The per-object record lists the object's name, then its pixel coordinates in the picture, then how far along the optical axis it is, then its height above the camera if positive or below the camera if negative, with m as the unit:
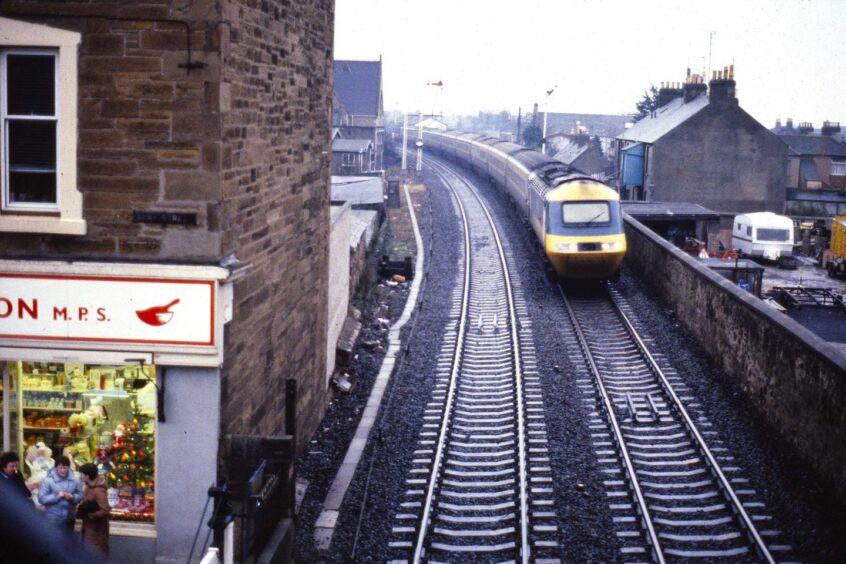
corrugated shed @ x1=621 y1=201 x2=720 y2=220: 31.47 -0.54
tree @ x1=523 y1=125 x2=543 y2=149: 75.58 +4.90
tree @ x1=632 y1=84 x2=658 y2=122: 73.64 +7.97
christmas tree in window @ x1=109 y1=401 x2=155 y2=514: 7.98 -2.66
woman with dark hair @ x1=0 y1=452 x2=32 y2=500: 7.06 -2.41
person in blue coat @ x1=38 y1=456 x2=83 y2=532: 7.33 -2.72
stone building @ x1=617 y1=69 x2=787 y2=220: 44.50 +2.08
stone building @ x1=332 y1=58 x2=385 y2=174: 65.54 +6.89
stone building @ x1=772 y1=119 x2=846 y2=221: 52.34 +1.86
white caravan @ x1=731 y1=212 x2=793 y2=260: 36.41 -1.53
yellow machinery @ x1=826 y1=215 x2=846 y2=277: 33.66 -1.89
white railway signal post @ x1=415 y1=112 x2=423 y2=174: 51.54 +2.02
